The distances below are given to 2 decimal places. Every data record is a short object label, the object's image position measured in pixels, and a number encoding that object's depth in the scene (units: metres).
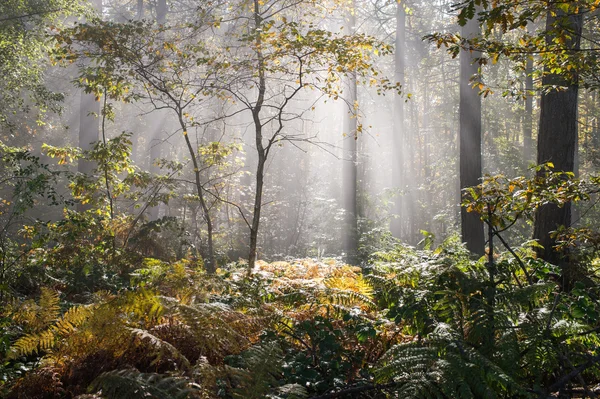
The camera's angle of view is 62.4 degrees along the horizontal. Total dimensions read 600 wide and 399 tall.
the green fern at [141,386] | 2.37
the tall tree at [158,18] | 23.75
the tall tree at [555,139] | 6.69
